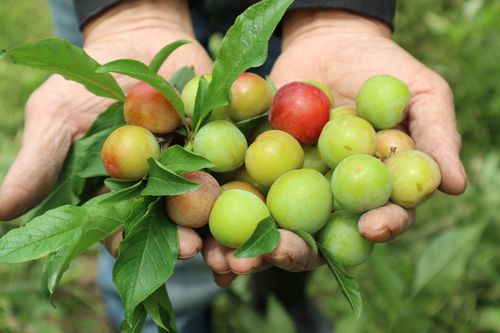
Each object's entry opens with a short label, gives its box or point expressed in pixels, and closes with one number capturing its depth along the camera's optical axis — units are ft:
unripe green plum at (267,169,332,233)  1.26
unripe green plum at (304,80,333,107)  1.50
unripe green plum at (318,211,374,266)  1.31
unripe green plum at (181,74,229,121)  1.38
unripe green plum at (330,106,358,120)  1.45
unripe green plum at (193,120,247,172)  1.30
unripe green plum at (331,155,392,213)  1.25
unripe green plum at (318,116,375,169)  1.33
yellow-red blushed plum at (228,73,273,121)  1.41
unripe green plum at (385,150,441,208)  1.31
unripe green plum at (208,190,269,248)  1.25
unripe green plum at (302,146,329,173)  1.42
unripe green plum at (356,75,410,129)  1.41
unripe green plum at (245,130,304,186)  1.32
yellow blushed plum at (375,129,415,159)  1.39
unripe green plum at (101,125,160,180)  1.30
